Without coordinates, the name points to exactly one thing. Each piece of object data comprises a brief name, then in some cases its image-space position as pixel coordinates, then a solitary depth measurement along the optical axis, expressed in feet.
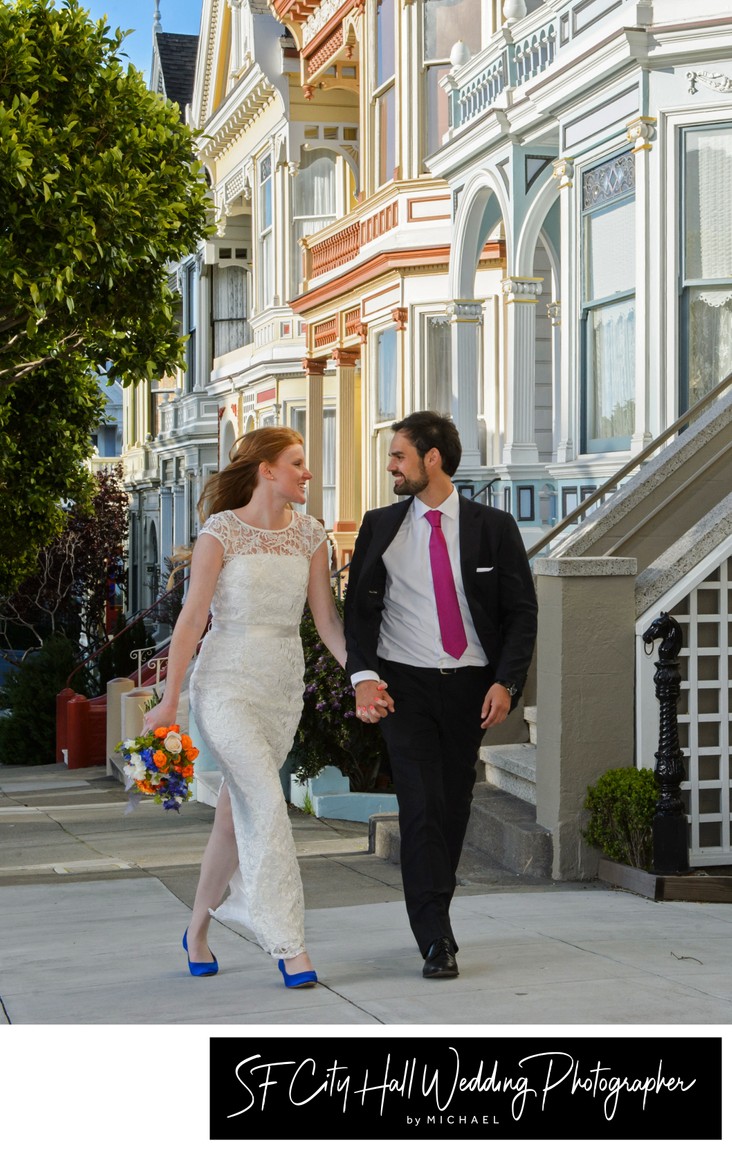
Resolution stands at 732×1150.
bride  18.94
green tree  39.68
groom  19.66
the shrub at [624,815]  24.99
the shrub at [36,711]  78.02
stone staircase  26.58
